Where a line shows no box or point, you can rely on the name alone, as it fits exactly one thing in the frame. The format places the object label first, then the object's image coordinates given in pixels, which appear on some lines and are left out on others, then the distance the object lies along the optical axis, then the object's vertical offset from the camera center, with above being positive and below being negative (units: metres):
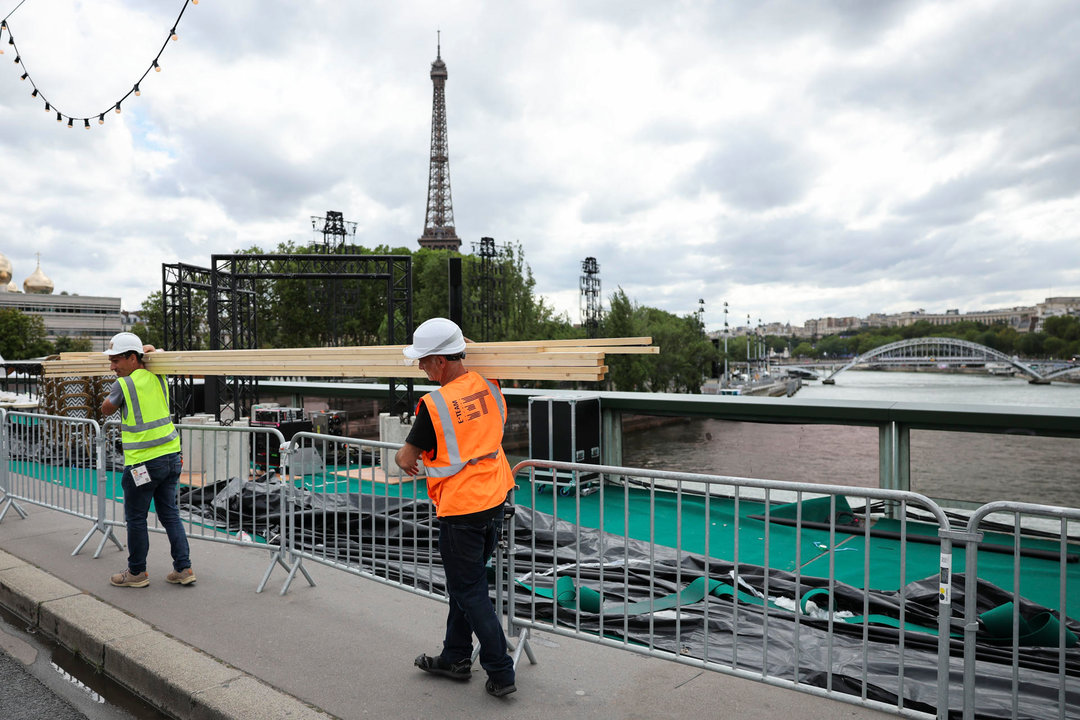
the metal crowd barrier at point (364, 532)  5.21 -1.74
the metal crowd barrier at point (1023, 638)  2.79 -1.77
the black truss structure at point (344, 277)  13.20 +1.36
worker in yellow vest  5.35 -0.82
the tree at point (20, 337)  69.81 +1.44
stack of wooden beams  3.98 -0.10
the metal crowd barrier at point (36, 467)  7.73 -1.36
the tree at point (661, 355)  45.50 -0.74
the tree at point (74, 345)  87.39 +0.78
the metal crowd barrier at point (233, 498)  5.92 -1.83
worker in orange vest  3.48 -0.61
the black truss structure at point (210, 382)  13.95 -0.70
